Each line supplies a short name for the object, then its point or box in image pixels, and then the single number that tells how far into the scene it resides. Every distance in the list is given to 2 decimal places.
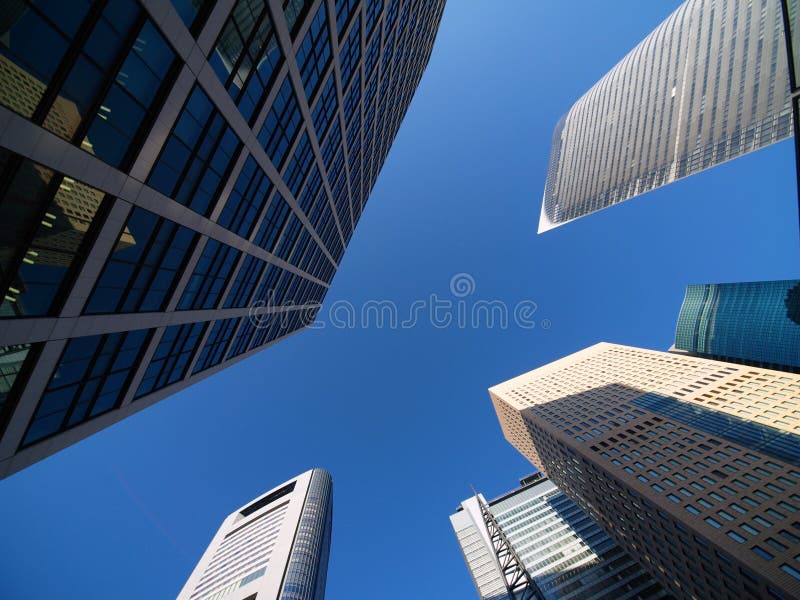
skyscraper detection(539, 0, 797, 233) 66.38
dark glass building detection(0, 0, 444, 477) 10.60
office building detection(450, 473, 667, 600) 67.31
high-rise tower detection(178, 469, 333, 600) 68.62
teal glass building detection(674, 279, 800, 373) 100.69
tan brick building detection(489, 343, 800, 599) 33.62
